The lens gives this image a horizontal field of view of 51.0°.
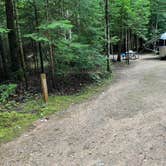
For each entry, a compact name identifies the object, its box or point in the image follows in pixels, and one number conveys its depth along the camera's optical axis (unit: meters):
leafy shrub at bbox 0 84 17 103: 4.47
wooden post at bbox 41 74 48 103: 5.39
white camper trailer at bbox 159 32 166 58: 15.24
